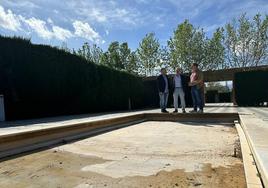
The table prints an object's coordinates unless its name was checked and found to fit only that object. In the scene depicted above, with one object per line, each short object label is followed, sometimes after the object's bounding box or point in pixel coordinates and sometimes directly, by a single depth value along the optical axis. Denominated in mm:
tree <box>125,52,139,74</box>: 22675
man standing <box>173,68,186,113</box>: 5396
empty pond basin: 1678
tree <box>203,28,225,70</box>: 19382
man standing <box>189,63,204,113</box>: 5099
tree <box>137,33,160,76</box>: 21121
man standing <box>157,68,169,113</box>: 5597
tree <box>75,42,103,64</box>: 23884
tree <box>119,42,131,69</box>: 23654
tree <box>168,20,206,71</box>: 19623
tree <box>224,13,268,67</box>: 18115
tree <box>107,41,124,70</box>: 23746
